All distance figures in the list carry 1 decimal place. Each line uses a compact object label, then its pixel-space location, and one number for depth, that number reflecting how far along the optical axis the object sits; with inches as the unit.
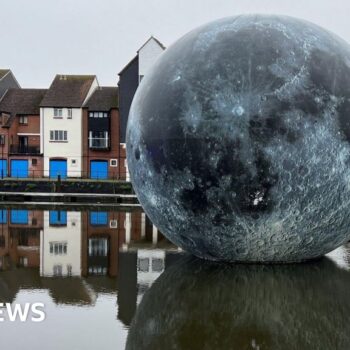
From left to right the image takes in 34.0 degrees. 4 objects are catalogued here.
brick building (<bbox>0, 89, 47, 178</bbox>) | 1876.2
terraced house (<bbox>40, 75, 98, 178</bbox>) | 1877.5
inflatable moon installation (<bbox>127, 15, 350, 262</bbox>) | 333.4
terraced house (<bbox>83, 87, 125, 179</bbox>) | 1857.8
